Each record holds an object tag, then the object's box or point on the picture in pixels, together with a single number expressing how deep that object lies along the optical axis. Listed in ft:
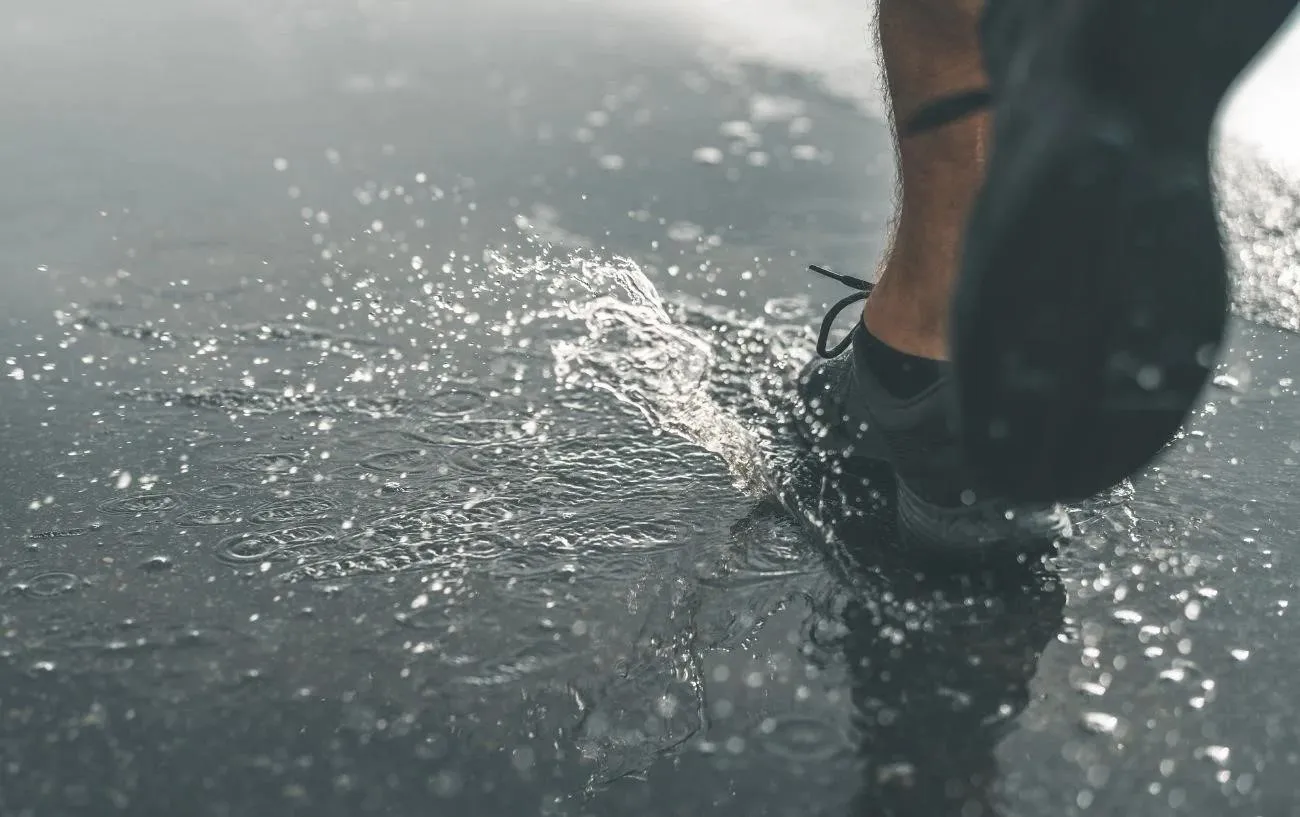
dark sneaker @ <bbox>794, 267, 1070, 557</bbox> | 4.71
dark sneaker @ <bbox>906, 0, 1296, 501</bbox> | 3.23
